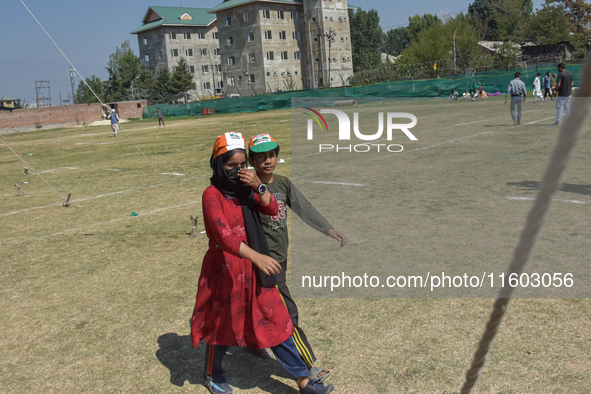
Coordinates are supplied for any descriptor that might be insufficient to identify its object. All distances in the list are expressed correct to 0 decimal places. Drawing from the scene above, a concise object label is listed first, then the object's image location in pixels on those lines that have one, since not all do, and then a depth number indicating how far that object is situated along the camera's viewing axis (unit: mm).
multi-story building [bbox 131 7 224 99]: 86125
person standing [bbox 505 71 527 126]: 15789
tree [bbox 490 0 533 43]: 99375
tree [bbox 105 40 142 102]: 81438
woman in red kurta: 2773
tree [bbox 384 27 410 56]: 150875
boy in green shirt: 3023
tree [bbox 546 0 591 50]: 75438
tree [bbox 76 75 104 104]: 85625
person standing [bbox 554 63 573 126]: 14531
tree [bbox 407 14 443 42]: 111312
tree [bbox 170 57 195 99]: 75125
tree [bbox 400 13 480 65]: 75625
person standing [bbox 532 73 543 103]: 25345
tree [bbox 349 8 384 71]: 110875
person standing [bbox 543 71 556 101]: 25289
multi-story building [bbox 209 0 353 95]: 72438
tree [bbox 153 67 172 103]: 76250
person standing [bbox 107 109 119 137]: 27609
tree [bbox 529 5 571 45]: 71875
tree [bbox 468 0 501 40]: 117562
